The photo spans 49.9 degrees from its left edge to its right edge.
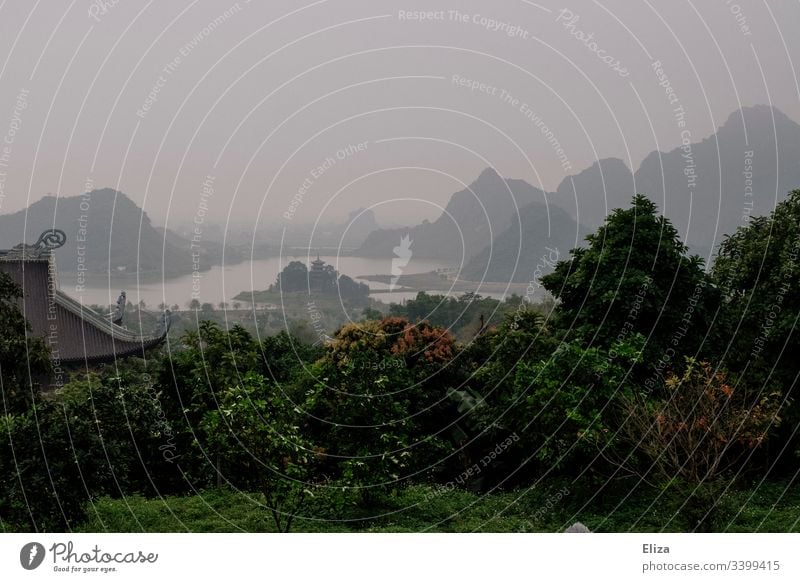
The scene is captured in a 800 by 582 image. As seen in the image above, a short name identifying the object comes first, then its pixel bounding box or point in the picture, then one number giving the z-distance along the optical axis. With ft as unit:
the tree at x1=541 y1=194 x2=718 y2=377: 51.90
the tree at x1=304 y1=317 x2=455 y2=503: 43.01
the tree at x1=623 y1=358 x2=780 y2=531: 40.19
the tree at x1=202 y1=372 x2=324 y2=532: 37.83
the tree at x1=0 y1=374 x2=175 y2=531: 35.47
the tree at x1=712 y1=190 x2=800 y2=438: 50.01
